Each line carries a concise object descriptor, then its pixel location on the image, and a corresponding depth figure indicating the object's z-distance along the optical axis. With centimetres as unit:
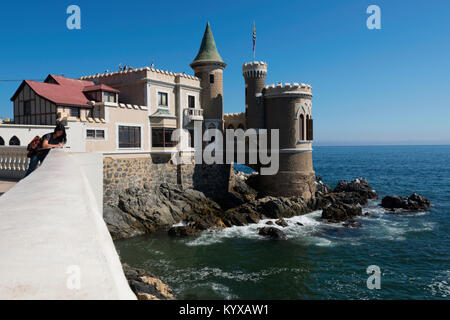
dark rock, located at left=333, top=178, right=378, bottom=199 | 4850
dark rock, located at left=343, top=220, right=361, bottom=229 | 3246
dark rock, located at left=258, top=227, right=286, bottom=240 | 2878
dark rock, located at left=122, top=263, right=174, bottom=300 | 1663
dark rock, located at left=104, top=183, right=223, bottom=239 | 2909
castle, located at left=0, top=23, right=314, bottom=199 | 2912
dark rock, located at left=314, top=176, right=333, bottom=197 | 4797
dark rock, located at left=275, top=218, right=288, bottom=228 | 3241
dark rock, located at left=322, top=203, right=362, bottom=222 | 3478
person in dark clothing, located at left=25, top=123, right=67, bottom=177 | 1085
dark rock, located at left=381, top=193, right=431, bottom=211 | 4034
